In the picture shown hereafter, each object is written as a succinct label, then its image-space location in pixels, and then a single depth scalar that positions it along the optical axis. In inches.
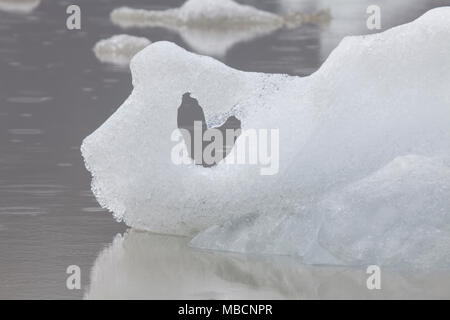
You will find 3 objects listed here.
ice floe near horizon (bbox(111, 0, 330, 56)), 943.0
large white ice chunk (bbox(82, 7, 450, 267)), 298.7
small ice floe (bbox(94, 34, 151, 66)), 766.5
